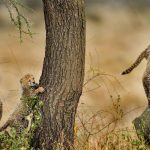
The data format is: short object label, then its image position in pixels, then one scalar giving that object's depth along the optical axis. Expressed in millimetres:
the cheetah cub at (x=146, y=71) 19703
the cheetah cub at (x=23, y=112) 19672
